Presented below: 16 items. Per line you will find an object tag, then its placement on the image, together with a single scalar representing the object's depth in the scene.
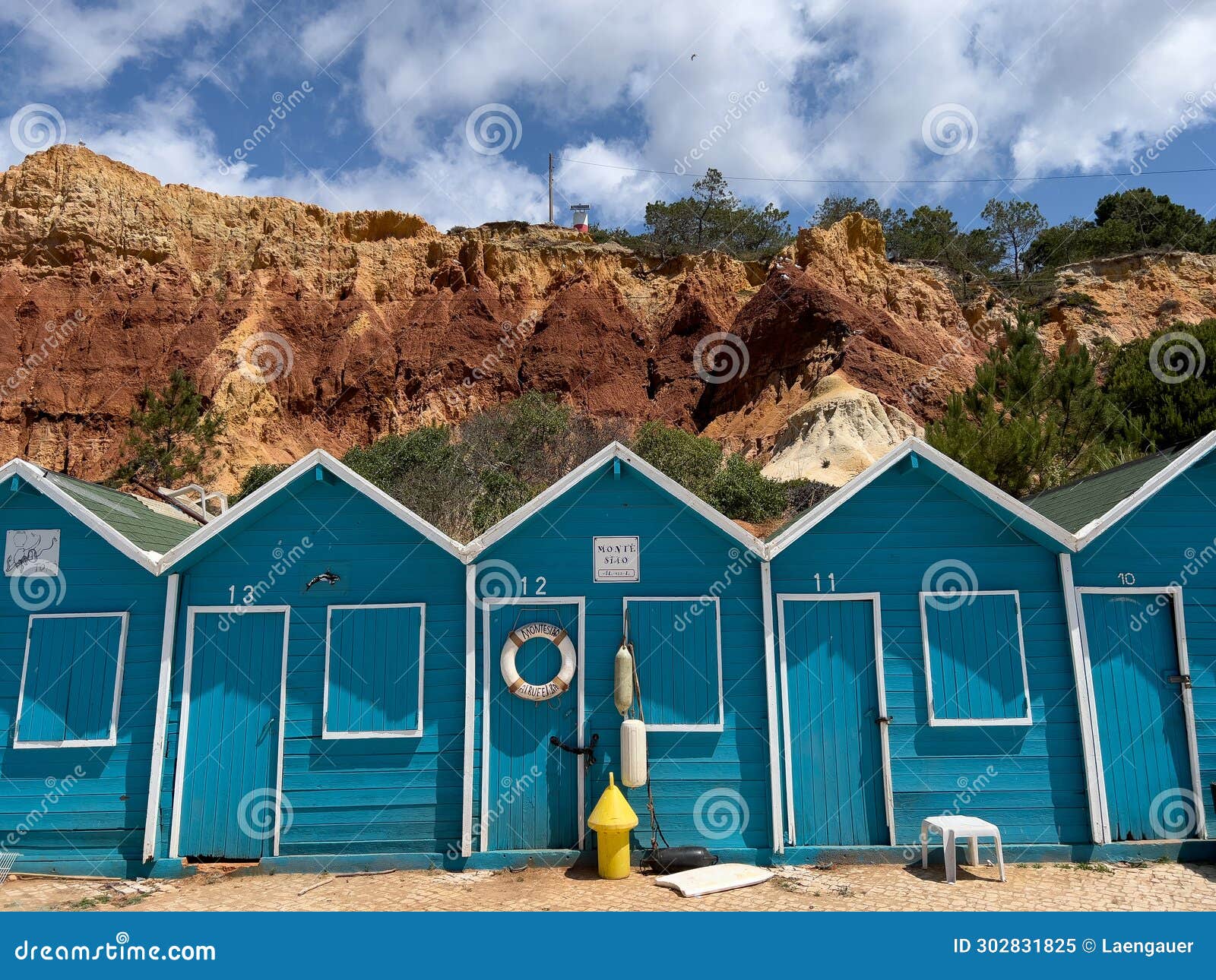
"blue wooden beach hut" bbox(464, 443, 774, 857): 8.74
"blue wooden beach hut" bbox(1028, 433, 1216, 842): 8.81
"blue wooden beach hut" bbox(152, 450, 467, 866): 8.72
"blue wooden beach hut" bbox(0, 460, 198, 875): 8.76
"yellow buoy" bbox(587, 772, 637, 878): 8.19
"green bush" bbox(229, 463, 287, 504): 32.62
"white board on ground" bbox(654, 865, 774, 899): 7.80
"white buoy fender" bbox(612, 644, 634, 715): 8.62
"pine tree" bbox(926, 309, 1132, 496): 20.08
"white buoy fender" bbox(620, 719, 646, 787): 8.46
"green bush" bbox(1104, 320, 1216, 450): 24.14
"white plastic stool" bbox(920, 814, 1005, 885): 8.06
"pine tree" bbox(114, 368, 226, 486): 31.61
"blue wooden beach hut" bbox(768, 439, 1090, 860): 8.80
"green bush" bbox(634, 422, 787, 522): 27.42
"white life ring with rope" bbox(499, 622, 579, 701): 8.77
